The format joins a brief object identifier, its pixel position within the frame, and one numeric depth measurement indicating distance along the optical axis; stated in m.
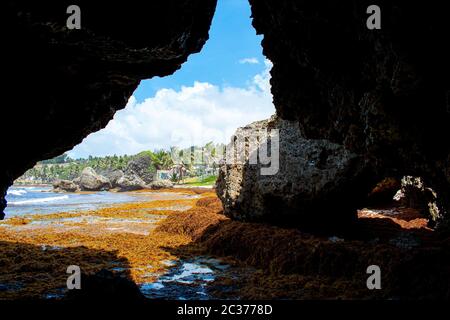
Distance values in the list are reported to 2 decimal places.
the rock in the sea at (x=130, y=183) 91.44
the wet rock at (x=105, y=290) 4.91
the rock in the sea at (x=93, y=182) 100.06
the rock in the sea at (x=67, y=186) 98.88
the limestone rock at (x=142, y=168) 105.94
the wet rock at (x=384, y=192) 20.11
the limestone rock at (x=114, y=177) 101.18
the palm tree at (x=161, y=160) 99.48
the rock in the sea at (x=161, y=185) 82.25
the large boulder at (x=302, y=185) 11.30
